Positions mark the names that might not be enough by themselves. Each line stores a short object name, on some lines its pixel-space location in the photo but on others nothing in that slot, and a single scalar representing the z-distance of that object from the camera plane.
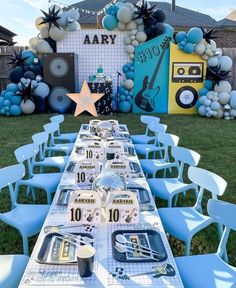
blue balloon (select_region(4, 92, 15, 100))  6.28
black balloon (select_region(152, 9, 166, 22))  6.47
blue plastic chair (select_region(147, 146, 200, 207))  2.26
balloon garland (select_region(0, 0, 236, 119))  6.32
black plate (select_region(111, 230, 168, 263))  1.11
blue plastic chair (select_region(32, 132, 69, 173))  2.83
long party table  0.99
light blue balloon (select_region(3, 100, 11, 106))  6.29
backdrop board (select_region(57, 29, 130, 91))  6.74
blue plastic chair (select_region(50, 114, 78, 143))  3.81
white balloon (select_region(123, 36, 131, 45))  6.59
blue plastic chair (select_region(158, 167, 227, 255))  1.73
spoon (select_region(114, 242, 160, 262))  1.15
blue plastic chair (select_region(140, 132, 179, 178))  2.77
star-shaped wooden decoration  6.18
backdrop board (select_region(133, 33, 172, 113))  6.62
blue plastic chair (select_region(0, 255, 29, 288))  1.29
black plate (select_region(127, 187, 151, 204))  1.56
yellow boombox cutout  6.63
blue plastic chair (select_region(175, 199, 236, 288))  1.31
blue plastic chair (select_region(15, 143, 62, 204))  2.35
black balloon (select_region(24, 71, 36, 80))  6.46
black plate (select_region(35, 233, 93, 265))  1.09
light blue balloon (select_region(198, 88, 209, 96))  6.48
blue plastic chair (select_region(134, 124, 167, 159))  3.33
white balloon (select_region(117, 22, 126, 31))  6.53
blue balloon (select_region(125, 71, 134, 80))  6.73
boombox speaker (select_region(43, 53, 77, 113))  6.50
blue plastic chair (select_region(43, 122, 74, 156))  3.29
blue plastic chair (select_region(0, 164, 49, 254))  1.76
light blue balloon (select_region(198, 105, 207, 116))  6.44
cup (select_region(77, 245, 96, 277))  1.01
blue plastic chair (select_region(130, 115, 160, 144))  3.80
